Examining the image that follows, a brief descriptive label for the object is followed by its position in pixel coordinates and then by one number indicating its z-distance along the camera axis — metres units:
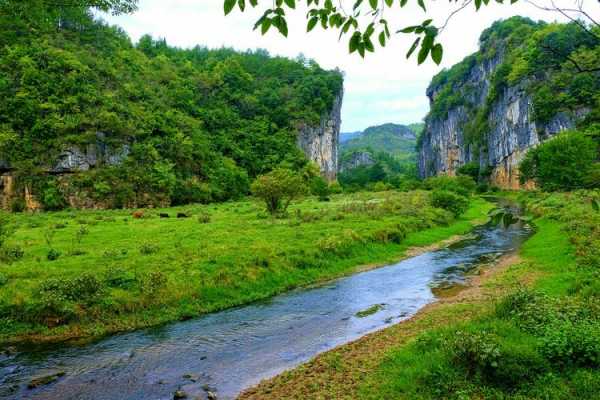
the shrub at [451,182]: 83.56
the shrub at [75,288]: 15.54
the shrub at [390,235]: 29.83
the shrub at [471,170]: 122.56
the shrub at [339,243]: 25.44
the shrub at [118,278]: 17.08
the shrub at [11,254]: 20.14
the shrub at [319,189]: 78.69
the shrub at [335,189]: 96.38
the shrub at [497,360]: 8.40
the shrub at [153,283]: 16.86
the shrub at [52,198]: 55.56
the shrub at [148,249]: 22.42
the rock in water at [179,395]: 9.93
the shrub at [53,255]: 20.78
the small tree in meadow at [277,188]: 39.53
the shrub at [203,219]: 36.03
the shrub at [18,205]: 55.31
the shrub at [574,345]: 8.41
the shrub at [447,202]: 46.72
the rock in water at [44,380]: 10.79
